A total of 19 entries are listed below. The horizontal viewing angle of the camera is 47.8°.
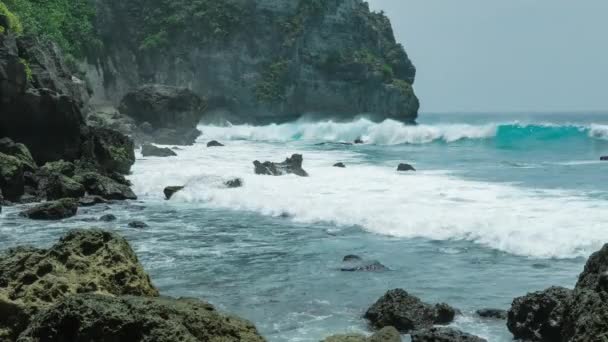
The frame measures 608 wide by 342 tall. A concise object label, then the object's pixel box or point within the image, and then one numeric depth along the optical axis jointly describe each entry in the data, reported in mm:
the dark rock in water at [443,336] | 8227
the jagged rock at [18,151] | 22500
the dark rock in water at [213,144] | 45919
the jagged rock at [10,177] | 20875
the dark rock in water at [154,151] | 35750
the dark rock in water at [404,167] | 32562
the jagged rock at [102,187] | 22609
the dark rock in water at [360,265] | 13141
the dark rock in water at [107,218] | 18547
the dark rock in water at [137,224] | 17594
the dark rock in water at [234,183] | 24688
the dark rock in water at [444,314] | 9836
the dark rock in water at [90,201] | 21138
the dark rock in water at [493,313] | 10023
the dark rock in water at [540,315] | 8727
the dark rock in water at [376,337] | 7453
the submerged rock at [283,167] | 28312
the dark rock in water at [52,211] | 18562
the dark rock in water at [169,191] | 23766
